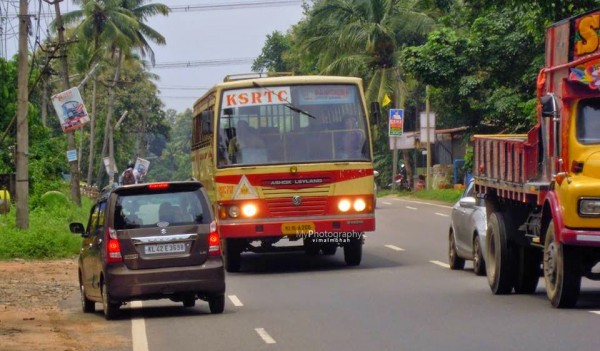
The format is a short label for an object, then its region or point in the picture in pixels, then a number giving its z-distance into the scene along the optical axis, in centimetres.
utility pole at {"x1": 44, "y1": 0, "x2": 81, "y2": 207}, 4669
